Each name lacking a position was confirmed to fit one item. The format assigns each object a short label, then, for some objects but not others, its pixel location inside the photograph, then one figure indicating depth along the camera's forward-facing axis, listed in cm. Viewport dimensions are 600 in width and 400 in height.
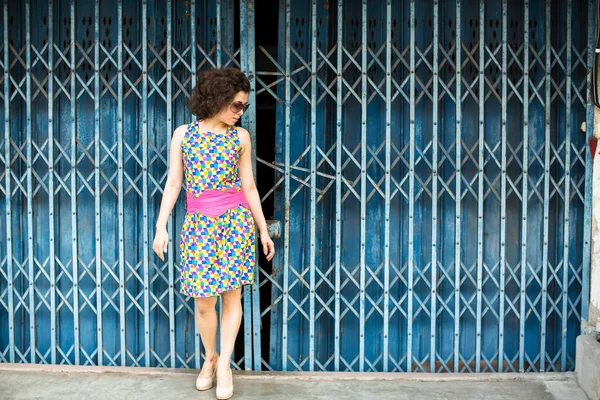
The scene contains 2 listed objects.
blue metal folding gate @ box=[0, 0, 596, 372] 416
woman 356
